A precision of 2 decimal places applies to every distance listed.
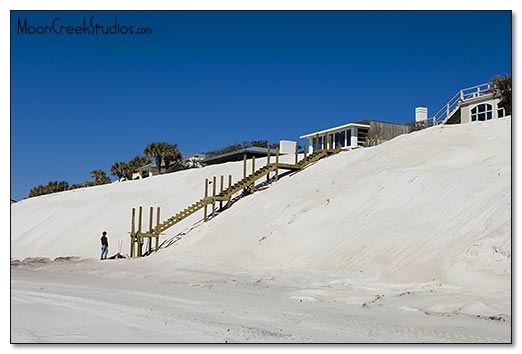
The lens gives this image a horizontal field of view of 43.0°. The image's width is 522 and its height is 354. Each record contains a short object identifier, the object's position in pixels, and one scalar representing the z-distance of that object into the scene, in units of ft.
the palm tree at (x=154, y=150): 173.37
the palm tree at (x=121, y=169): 205.16
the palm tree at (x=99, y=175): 206.03
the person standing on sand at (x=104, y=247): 83.41
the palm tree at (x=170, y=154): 173.99
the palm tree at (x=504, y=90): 100.28
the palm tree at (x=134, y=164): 203.10
